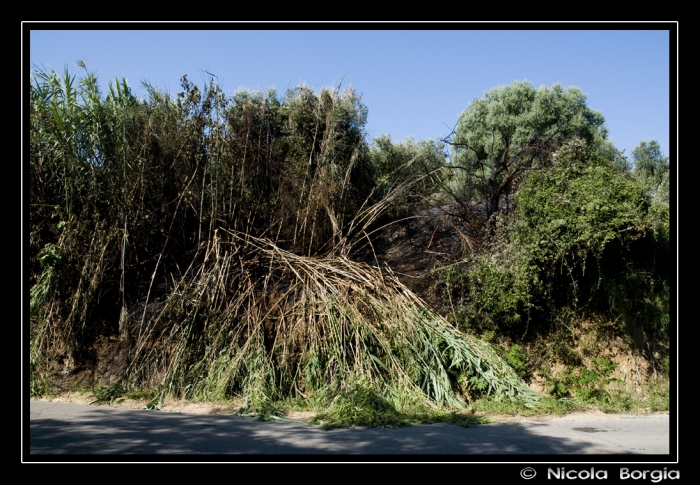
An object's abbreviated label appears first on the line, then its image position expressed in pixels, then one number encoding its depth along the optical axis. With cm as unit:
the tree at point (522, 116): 2188
